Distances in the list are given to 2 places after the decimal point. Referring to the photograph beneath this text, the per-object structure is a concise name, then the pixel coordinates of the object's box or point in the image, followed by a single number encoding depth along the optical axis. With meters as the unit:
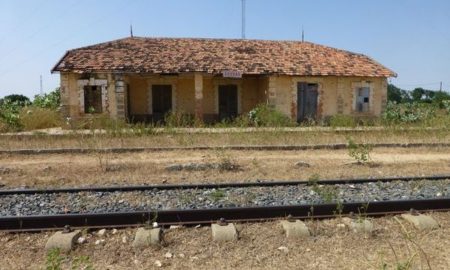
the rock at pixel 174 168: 9.15
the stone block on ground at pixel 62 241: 4.12
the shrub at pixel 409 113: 20.22
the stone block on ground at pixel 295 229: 4.44
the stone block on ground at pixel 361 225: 4.57
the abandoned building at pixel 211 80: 19.59
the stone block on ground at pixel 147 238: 4.20
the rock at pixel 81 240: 4.32
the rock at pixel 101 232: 4.58
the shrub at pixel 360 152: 9.86
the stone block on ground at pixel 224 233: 4.33
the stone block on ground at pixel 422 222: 4.69
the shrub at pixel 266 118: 16.90
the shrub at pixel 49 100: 24.47
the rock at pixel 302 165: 9.38
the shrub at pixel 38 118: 18.36
